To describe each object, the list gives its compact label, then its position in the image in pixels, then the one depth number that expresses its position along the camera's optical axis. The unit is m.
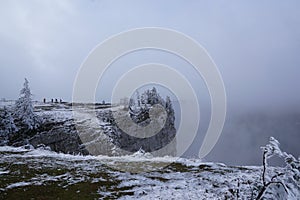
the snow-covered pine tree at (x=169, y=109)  94.25
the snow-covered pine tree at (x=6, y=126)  50.87
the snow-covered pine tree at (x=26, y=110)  57.66
